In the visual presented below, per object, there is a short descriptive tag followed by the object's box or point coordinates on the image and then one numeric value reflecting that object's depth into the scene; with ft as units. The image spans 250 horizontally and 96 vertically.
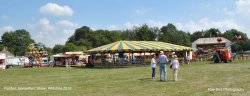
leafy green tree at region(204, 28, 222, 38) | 321.16
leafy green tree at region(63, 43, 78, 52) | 243.26
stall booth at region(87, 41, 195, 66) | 99.04
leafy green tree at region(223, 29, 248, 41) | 305.96
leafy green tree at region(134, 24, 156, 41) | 179.29
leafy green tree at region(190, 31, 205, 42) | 330.12
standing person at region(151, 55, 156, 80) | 47.77
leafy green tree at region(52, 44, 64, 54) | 272.81
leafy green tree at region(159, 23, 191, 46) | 213.37
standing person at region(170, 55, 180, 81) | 43.88
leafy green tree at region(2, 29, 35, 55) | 298.11
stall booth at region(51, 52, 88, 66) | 134.43
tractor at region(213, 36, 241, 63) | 96.90
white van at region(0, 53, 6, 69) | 121.66
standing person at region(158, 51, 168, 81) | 44.99
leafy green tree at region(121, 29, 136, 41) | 314.30
